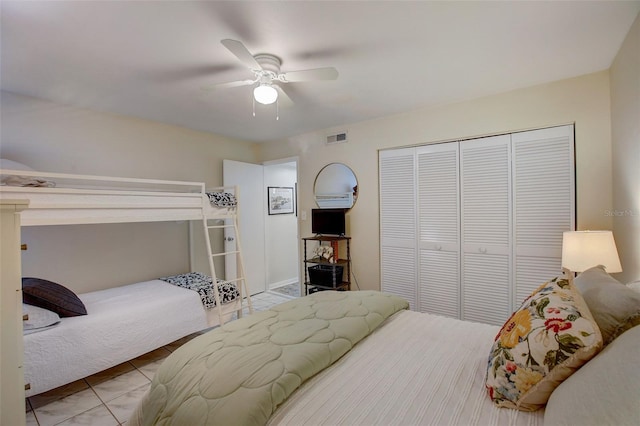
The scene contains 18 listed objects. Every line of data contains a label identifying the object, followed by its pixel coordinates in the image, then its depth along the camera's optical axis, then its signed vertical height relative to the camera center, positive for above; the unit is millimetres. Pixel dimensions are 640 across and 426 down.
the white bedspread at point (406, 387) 918 -676
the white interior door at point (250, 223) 4074 -154
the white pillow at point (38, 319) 1859 -693
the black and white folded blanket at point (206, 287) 2841 -764
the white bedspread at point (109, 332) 1851 -899
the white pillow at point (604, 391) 571 -420
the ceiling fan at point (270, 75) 1813 +924
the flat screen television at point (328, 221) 3637 -130
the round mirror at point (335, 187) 3682 +326
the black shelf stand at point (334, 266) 3521 -705
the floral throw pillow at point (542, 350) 849 -462
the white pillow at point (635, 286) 1162 -343
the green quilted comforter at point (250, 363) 958 -620
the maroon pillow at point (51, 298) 1994 -589
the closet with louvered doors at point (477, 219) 2506 -106
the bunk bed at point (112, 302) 1856 -766
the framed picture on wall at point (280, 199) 4941 +233
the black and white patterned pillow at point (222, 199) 2959 +151
